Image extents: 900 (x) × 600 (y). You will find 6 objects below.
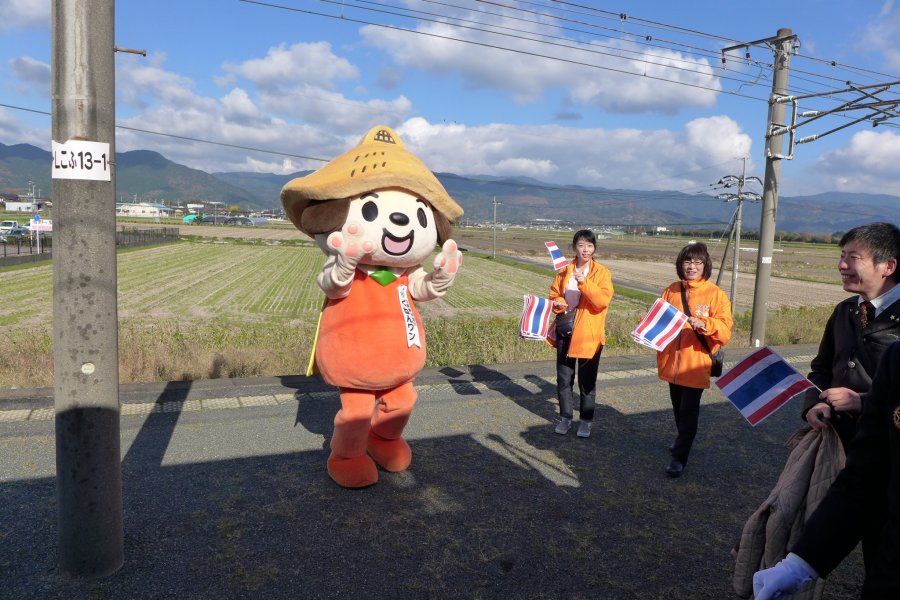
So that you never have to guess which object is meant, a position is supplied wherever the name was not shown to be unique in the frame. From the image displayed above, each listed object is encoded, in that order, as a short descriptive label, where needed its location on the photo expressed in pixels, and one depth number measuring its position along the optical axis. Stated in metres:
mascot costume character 4.18
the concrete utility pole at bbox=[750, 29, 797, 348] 10.97
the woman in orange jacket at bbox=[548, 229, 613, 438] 5.21
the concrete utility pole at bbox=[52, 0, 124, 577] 2.78
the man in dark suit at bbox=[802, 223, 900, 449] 2.52
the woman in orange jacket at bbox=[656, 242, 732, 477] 4.62
